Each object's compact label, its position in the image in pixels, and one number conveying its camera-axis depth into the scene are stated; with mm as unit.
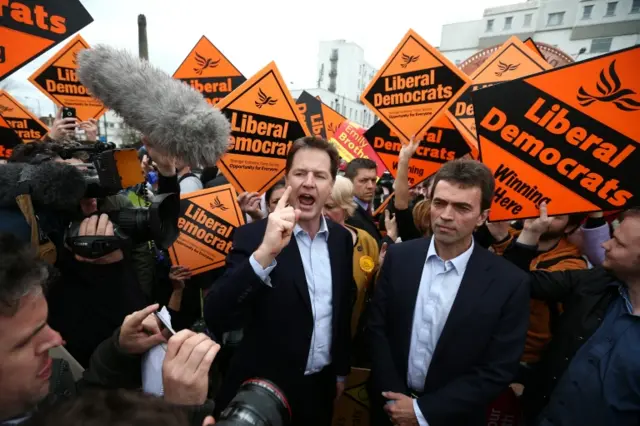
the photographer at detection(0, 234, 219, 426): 864
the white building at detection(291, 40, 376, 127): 65062
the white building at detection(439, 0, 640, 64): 32188
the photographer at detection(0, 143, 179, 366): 1660
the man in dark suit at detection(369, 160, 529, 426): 1718
